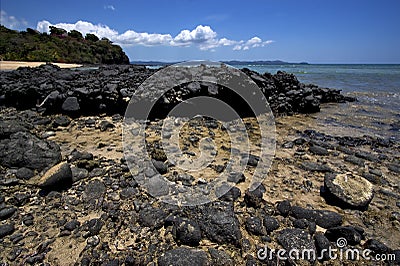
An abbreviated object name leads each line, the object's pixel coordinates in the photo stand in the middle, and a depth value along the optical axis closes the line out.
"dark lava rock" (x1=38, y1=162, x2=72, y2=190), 2.94
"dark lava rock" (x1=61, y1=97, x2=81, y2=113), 6.19
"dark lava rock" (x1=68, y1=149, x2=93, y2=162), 3.83
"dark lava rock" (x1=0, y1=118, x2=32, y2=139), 3.95
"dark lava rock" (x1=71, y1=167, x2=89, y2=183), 3.25
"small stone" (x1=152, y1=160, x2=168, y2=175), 3.53
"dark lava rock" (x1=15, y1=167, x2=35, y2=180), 3.19
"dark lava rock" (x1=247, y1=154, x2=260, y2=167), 3.95
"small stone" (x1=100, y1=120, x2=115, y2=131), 5.40
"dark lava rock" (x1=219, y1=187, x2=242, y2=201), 2.94
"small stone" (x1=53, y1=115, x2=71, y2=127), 5.55
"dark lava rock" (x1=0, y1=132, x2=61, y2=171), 3.39
